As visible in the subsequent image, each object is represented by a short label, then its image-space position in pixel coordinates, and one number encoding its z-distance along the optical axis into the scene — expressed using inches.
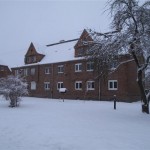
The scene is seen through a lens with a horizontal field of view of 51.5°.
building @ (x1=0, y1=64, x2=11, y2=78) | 1601.0
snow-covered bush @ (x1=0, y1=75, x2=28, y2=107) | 584.6
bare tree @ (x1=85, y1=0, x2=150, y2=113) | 374.5
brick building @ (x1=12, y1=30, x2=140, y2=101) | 850.7
